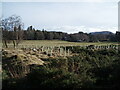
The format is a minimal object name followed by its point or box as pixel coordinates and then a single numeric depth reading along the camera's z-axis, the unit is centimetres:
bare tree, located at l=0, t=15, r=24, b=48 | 4128
